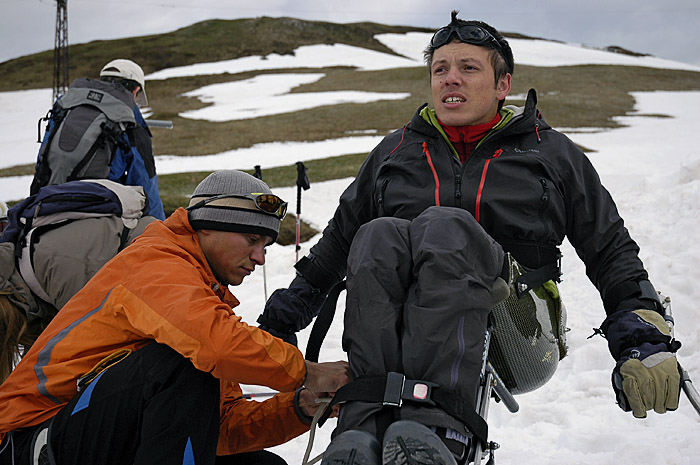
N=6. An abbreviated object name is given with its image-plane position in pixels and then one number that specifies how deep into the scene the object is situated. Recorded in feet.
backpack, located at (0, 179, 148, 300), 12.50
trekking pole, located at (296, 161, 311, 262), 26.02
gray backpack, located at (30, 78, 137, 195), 18.42
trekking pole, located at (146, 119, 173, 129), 24.29
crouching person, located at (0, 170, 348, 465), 7.88
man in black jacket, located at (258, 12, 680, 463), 7.28
